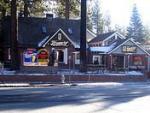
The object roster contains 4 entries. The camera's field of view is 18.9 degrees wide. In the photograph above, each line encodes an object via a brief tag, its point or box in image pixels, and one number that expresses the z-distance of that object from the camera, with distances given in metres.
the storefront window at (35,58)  47.28
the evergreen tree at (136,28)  106.50
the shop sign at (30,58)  47.25
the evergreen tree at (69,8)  73.25
